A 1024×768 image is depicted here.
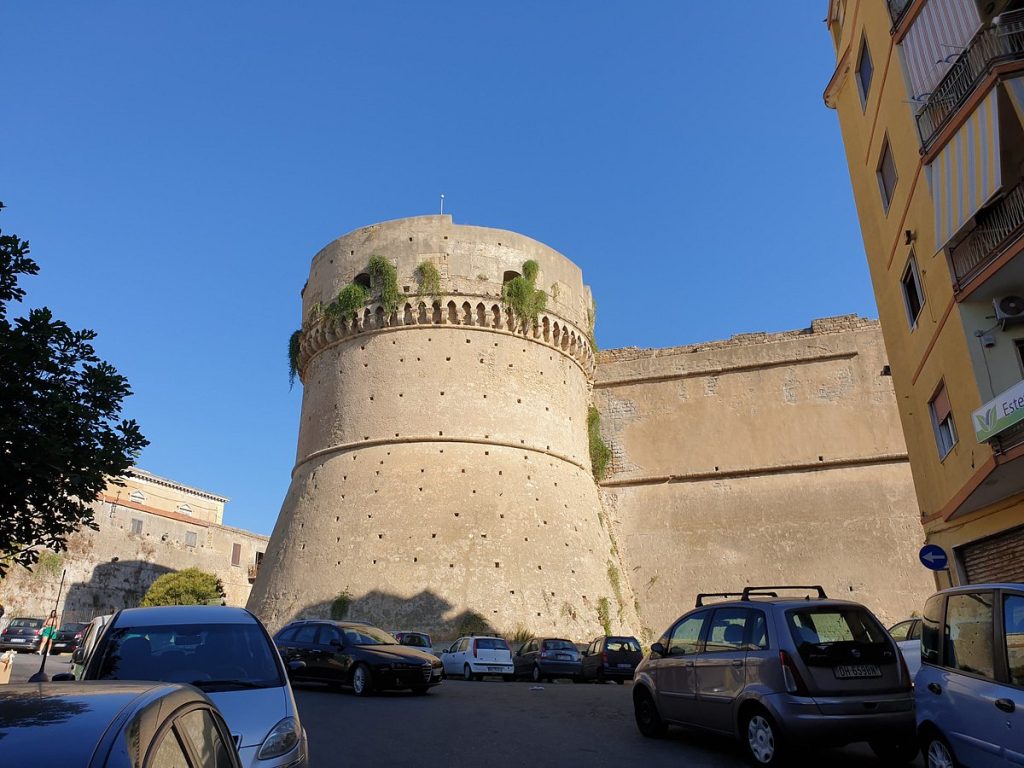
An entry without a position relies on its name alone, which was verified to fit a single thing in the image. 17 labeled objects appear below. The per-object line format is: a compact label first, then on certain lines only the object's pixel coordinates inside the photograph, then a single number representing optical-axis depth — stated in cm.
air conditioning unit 904
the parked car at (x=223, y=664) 412
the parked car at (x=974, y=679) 409
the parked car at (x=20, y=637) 2089
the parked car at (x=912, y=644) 772
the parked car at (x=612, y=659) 1420
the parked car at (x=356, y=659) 1008
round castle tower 1797
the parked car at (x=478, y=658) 1427
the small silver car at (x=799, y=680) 536
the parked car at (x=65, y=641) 2188
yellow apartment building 865
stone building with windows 2883
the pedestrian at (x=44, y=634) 1966
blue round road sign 1011
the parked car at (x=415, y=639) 1464
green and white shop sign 789
